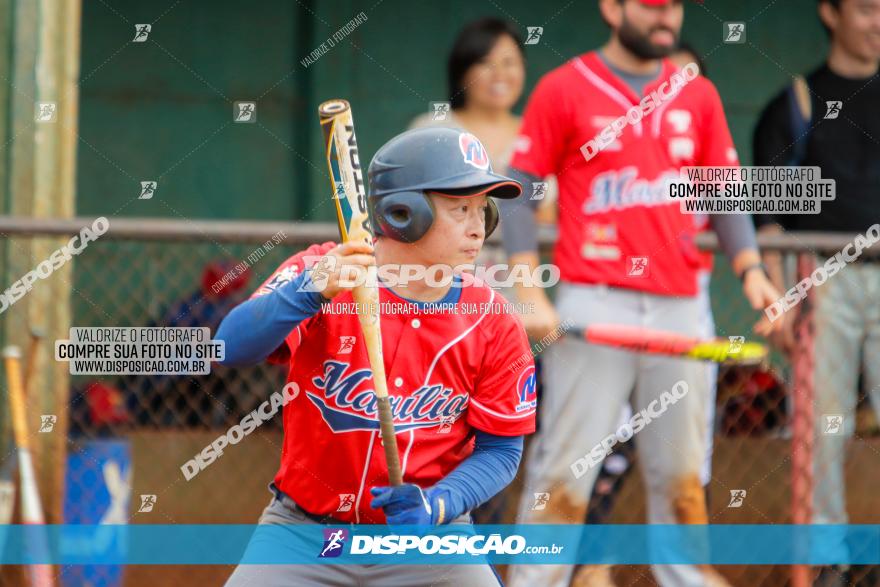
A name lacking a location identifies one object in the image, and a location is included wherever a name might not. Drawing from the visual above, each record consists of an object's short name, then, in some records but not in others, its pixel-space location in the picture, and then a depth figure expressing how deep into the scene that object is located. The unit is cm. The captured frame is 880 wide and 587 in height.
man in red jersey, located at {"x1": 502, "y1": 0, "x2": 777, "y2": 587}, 804
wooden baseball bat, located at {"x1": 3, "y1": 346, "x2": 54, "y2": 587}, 817
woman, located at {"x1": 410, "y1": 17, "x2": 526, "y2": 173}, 987
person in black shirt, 868
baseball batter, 552
